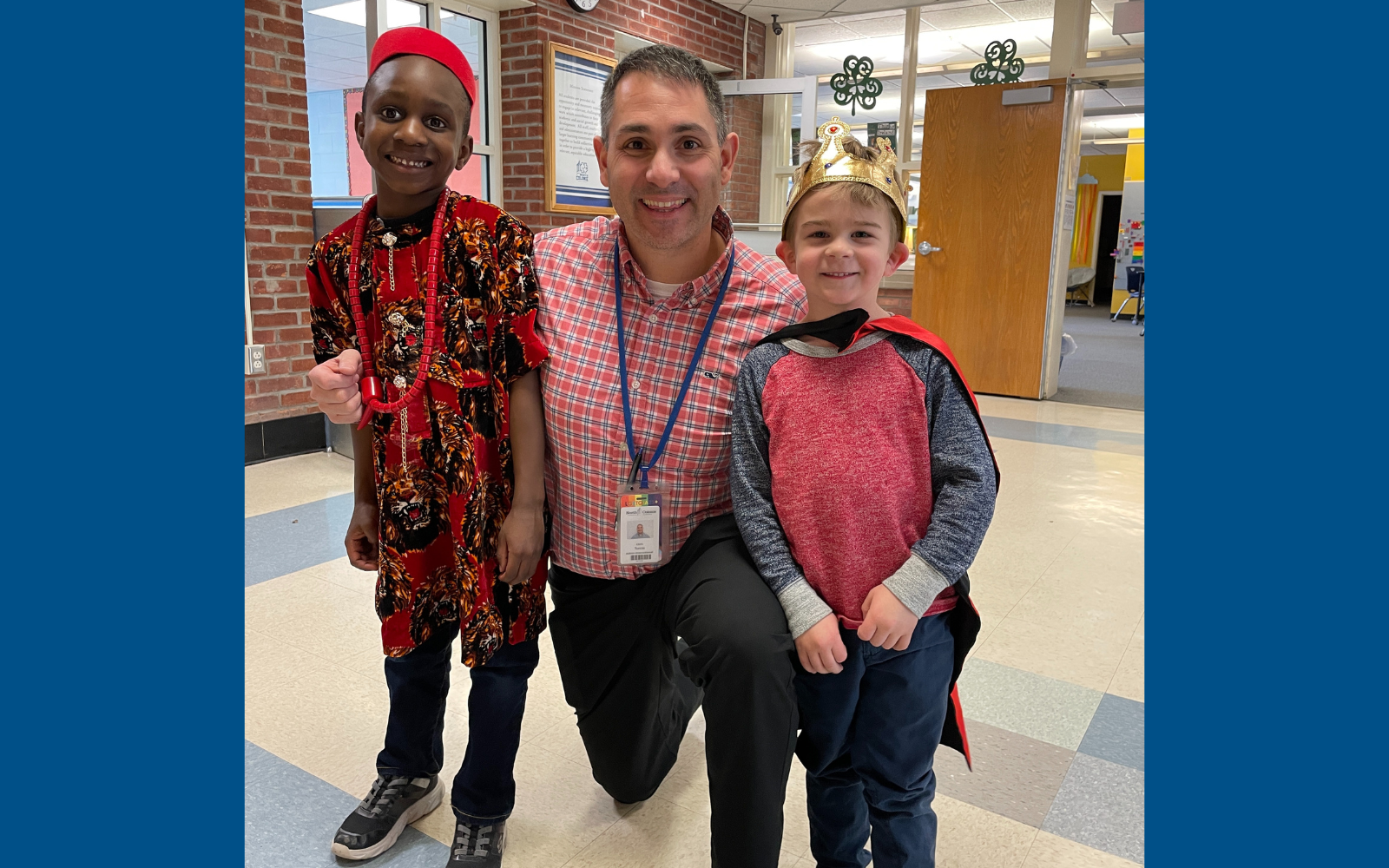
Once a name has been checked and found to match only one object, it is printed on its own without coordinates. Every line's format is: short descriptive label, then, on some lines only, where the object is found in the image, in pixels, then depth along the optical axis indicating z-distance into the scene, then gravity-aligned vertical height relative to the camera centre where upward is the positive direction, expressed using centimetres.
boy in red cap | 130 -19
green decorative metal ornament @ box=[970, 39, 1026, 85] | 604 +138
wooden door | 562 +28
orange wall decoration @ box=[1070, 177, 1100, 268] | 1711 +97
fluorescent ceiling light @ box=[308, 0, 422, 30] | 458 +126
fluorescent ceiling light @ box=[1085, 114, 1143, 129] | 1270 +219
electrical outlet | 375 -42
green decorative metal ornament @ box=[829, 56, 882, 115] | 643 +132
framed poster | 515 +79
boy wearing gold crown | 117 -30
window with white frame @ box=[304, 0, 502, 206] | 472 +100
